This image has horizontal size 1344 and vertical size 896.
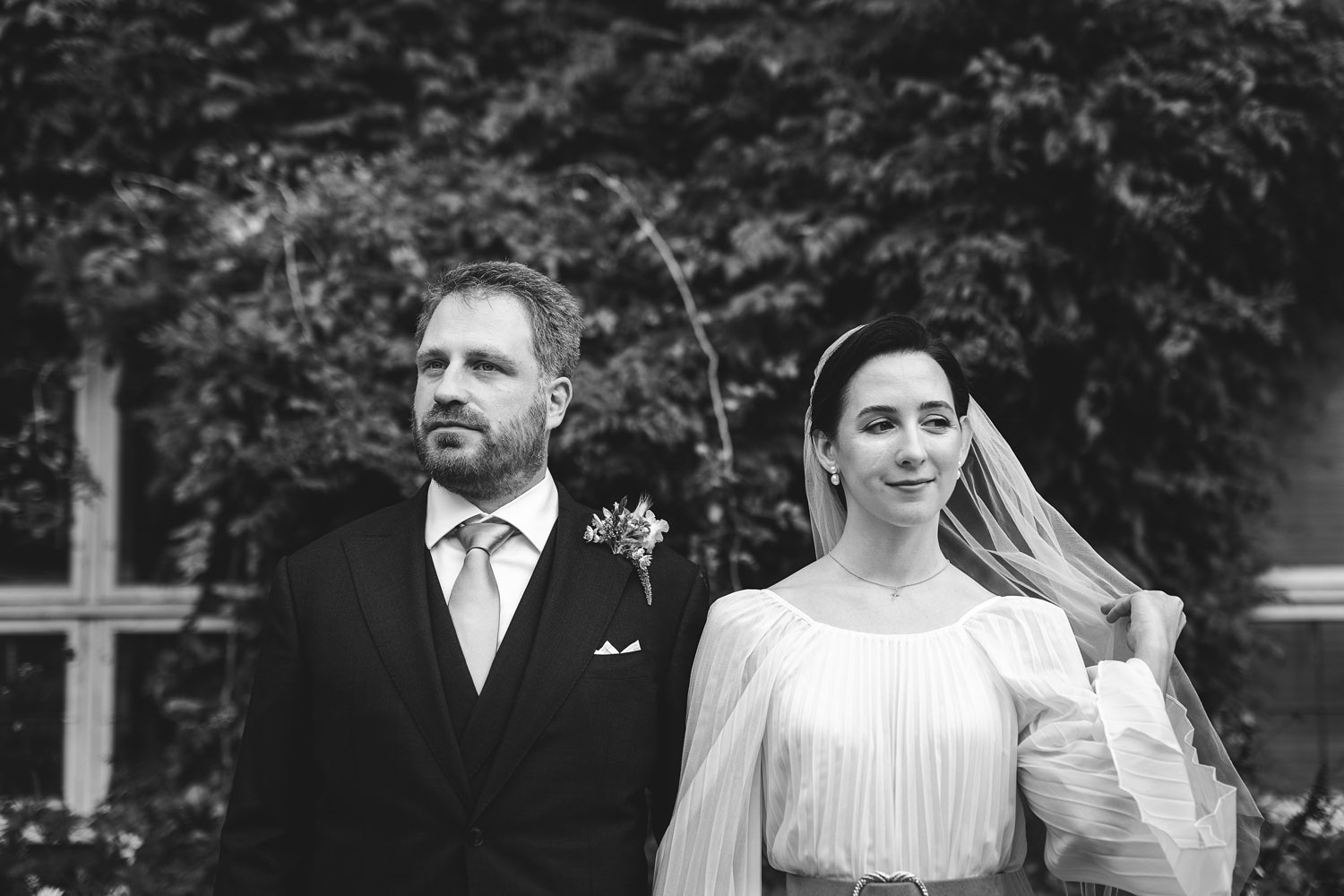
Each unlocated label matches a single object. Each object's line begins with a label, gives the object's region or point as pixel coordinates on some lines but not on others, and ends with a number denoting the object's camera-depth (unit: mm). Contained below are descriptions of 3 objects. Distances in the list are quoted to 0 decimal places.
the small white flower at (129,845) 3545
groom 2244
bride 2195
